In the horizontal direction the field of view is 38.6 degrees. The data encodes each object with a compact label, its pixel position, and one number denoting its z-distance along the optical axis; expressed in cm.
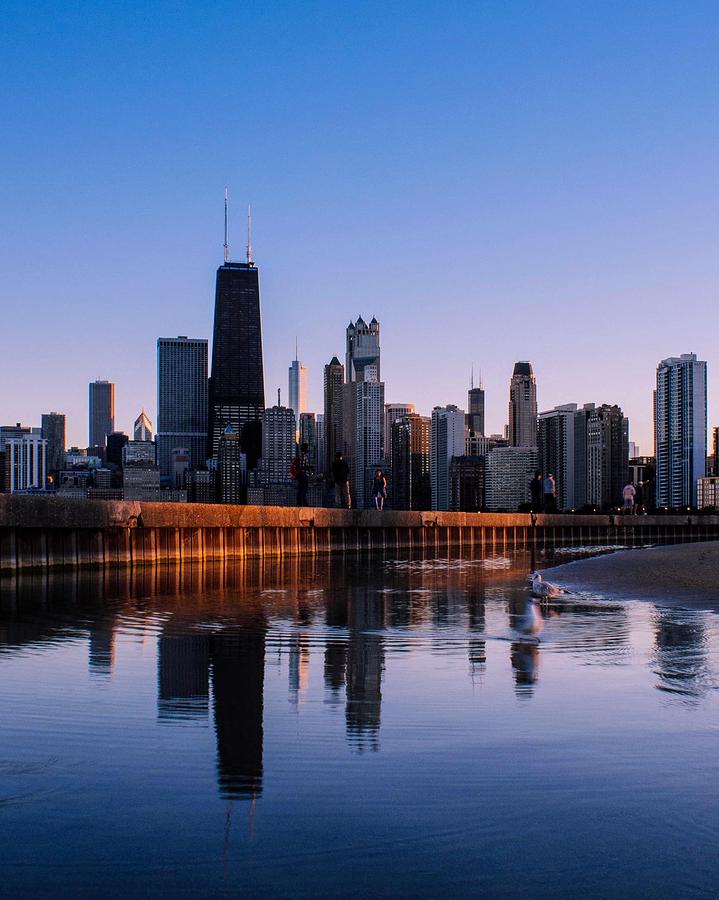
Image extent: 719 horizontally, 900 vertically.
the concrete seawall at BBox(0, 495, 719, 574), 1898
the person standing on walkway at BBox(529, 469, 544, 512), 4968
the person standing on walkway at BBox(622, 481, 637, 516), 5591
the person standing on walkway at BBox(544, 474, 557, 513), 5156
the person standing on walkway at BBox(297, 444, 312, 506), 3259
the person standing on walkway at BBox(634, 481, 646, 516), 6709
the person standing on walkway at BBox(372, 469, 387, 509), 3982
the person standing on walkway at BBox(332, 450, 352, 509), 3451
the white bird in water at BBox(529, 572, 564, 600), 1380
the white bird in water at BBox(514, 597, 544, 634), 949
